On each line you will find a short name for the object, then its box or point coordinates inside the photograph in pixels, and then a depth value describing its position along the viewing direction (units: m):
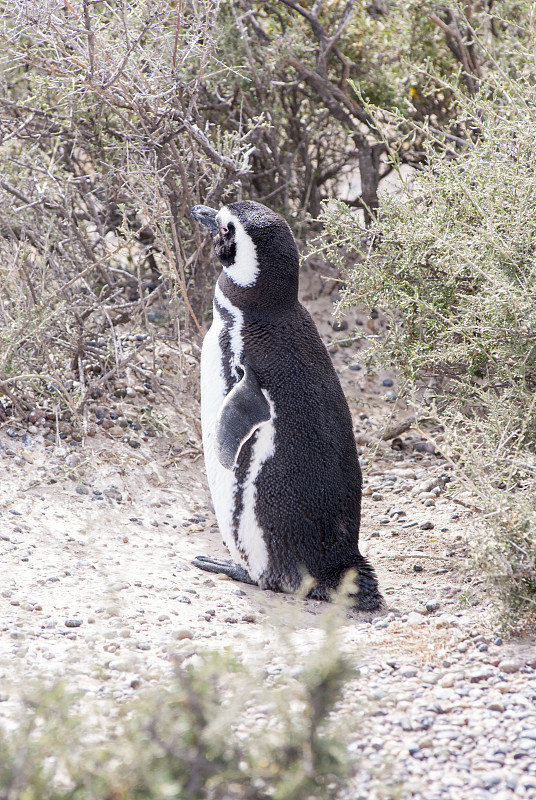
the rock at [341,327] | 10.11
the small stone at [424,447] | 8.54
